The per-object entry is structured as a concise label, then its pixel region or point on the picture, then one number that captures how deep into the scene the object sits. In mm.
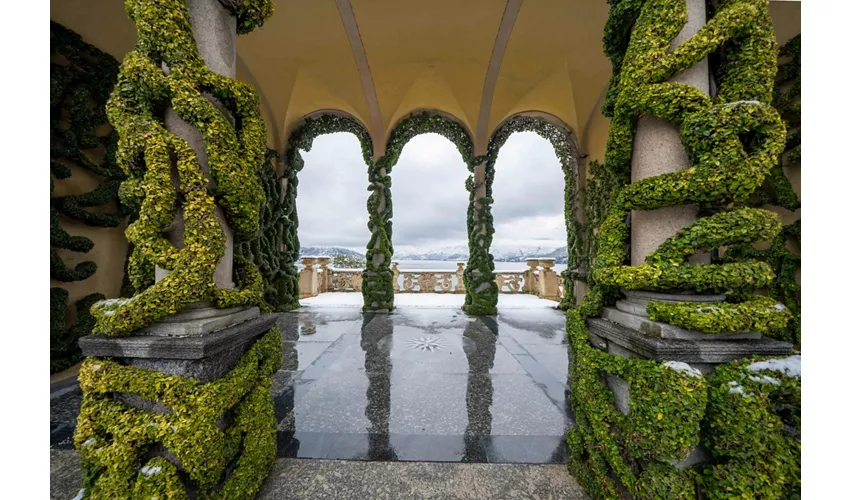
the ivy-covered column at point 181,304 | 1660
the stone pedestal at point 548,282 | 11047
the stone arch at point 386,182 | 8195
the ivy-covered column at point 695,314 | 1499
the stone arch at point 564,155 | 8242
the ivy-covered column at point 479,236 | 8078
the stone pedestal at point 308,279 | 11039
